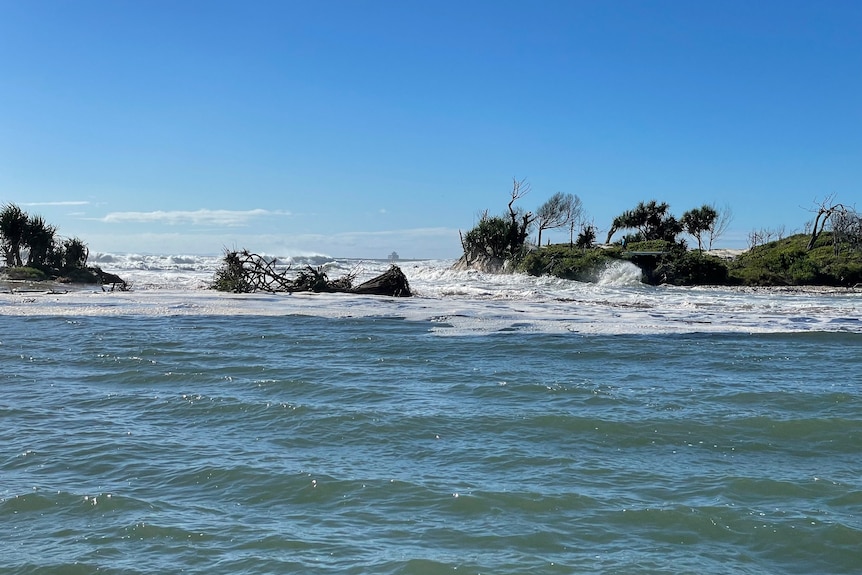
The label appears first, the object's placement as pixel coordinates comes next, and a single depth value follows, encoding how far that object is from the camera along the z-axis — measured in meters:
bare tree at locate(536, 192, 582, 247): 65.94
